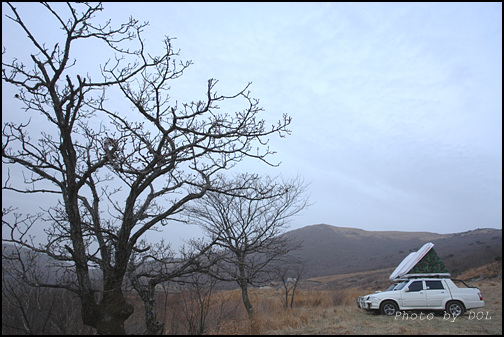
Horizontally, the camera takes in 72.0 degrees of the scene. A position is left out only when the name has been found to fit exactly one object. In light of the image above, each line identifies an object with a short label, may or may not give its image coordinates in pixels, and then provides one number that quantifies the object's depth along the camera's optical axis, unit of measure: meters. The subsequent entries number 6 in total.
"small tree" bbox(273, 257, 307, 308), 14.19
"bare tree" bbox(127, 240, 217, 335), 6.41
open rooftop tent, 16.81
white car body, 14.59
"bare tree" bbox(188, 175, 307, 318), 13.93
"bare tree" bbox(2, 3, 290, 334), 5.61
